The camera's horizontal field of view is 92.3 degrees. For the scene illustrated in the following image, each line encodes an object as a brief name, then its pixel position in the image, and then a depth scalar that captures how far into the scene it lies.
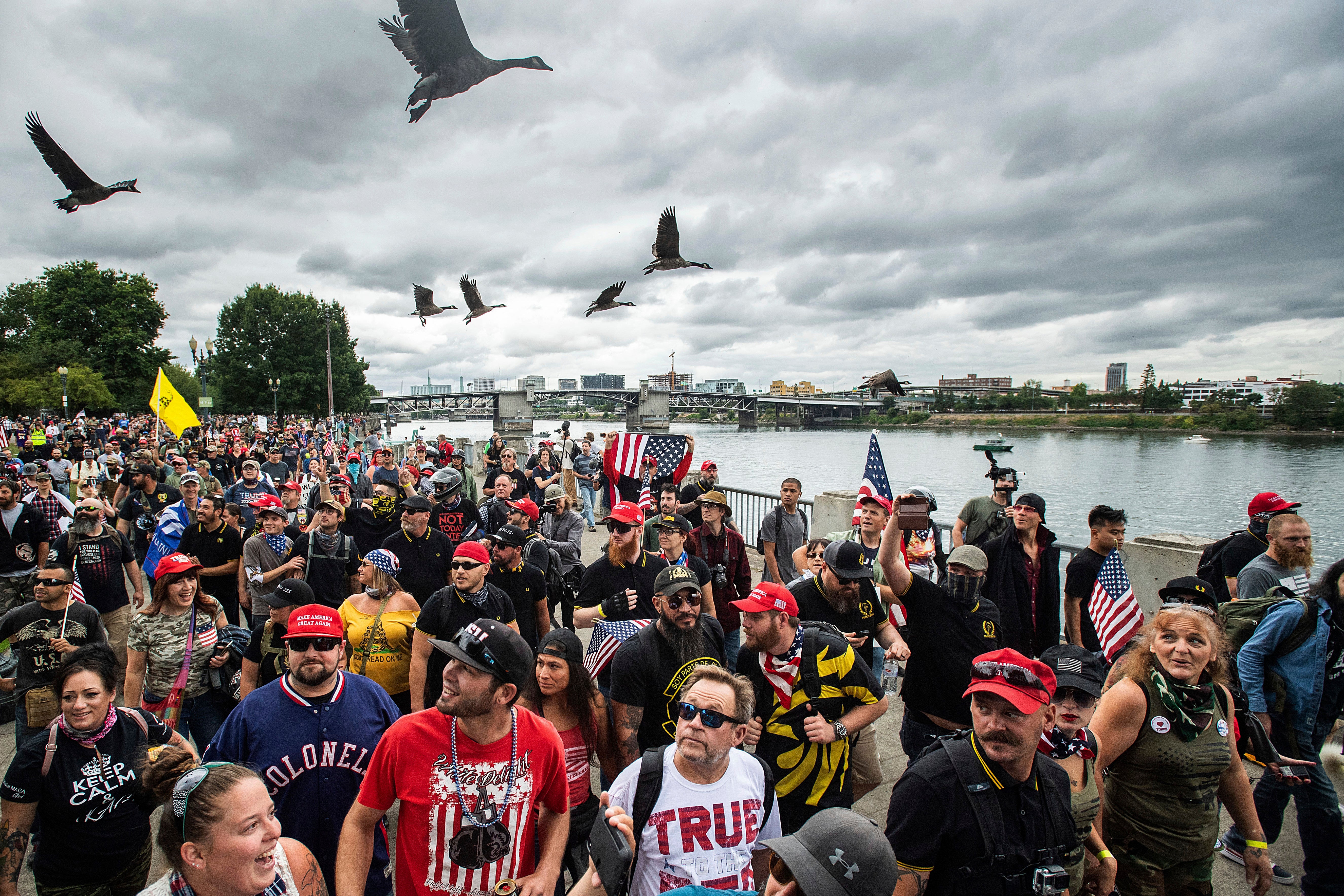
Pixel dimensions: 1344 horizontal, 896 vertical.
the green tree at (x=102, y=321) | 48.47
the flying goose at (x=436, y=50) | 5.49
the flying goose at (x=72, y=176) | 7.21
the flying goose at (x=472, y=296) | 12.76
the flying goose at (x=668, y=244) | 9.13
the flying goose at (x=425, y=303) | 12.70
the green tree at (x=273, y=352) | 53.56
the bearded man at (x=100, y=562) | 5.50
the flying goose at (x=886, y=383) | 6.61
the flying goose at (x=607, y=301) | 10.53
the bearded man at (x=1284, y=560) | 4.08
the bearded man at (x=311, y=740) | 2.57
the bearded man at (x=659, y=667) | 3.24
